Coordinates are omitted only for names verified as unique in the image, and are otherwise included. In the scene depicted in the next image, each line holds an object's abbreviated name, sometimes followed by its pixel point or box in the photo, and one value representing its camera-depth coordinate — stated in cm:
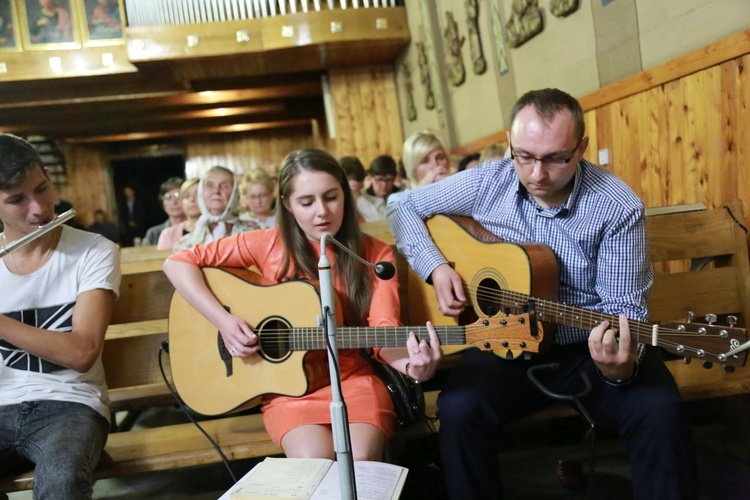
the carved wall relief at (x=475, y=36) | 545
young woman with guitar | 180
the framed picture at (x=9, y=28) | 785
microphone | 116
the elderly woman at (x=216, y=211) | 384
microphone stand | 112
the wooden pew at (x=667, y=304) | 206
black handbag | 190
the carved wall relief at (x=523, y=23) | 435
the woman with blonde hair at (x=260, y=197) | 425
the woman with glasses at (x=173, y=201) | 529
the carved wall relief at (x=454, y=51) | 607
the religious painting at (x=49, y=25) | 784
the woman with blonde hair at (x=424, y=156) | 365
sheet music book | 134
